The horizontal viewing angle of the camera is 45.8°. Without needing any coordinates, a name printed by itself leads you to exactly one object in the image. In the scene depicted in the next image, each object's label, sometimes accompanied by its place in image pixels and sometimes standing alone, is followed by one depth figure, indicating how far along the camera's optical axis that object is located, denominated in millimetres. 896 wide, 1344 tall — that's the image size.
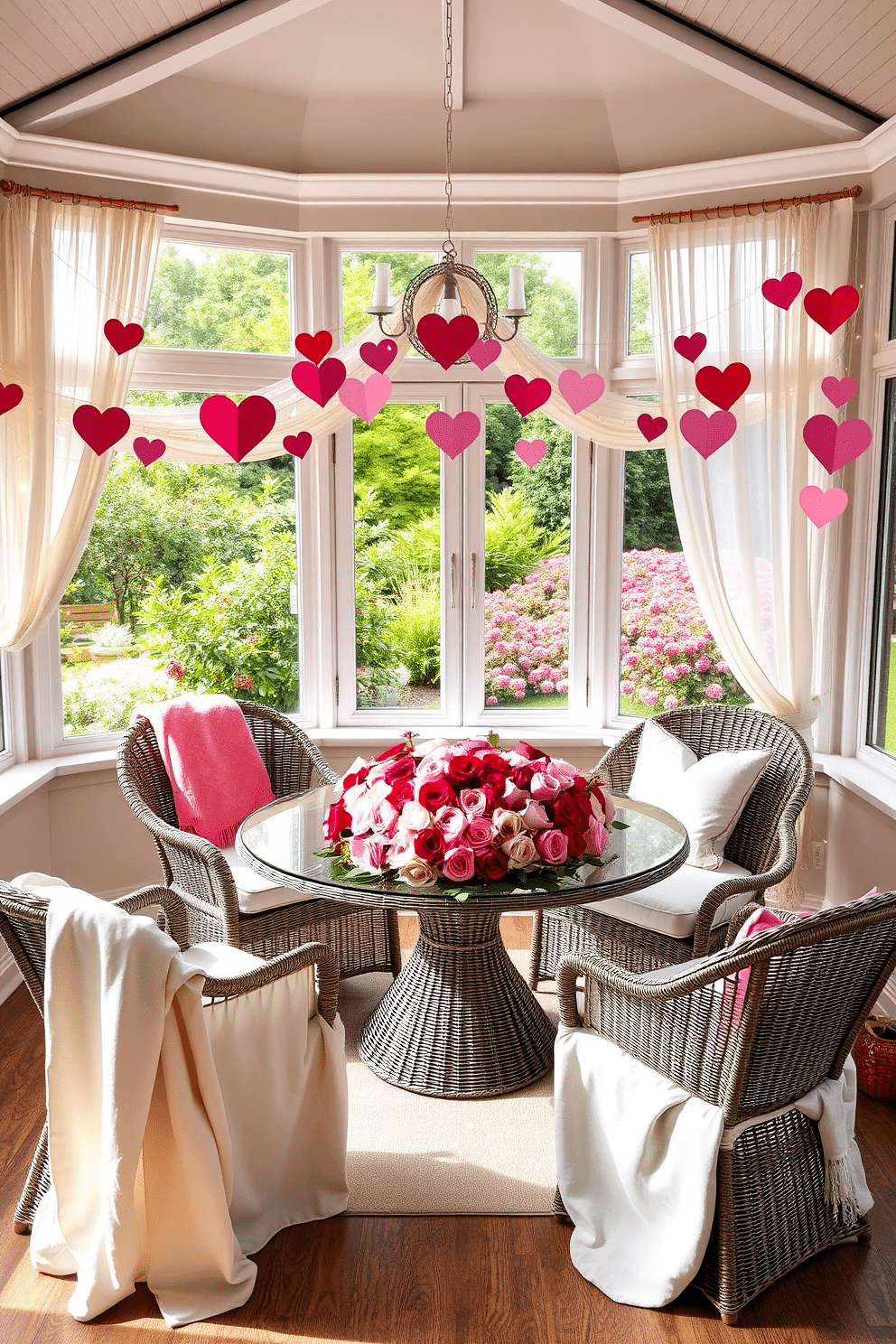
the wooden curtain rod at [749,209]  3654
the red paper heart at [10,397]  3431
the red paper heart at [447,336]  3096
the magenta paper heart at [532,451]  4176
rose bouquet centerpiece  2432
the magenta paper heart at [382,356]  3666
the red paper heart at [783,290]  3646
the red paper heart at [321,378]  3652
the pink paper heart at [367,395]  3875
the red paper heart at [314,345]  3795
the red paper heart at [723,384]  3740
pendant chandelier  2938
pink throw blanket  3363
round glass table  2863
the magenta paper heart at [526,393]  3816
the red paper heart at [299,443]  3889
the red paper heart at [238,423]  3701
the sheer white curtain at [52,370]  3539
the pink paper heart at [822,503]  3637
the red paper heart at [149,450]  3719
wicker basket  2840
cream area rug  2453
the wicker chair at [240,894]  3059
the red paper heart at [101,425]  3553
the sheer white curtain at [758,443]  3730
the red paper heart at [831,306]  3529
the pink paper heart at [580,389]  3955
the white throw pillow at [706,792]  3252
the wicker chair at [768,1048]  1959
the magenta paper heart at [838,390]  3609
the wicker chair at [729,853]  2988
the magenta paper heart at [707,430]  3756
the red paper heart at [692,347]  3820
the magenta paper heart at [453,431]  3869
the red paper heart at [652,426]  3877
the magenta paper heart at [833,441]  3615
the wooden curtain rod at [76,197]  3523
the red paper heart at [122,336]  3559
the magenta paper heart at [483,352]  3619
